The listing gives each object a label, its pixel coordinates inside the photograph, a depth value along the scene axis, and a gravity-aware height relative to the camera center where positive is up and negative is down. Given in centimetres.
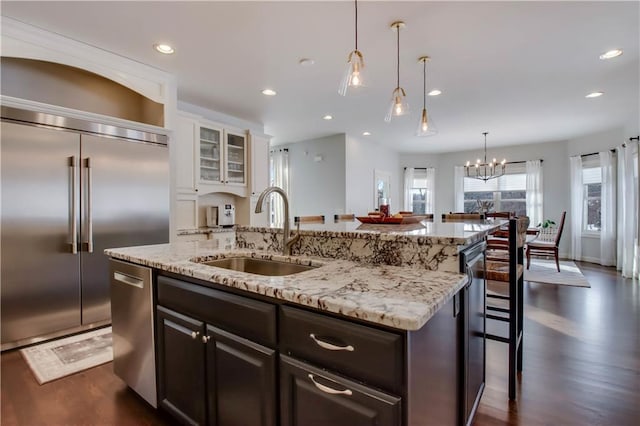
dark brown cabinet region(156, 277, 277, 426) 116 -64
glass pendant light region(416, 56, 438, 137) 282 +76
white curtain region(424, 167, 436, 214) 844 +60
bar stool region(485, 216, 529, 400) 185 -51
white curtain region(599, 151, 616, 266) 592 -3
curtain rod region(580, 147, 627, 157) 542 +111
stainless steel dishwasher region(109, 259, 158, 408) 167 -67
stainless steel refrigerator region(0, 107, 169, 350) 244 -4
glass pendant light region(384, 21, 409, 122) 244 +85
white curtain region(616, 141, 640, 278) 502 -1
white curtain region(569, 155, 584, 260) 659 +13
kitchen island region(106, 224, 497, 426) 89 -45
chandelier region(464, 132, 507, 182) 757 +93
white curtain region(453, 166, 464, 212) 820 +58
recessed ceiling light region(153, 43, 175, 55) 274 +145
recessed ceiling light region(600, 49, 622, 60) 289 +146
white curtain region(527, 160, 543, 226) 722 +41
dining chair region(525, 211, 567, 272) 542 -67
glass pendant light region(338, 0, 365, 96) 199 +90
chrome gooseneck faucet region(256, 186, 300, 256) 173 -15
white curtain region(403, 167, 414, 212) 837 +70
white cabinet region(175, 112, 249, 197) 389 +72
